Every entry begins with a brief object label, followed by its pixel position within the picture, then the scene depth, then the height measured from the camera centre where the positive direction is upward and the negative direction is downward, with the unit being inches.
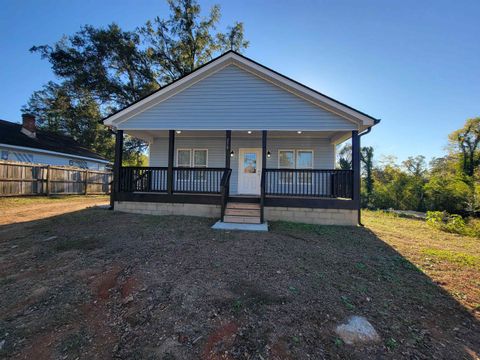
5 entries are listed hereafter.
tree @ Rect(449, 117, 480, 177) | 761.0 +165.8
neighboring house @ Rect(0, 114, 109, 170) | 589.6 +96.2
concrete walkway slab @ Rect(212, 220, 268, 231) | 260.0 -55.1
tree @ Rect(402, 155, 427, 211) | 597.3 -13.3
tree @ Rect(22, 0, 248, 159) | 739.4 +453.1
